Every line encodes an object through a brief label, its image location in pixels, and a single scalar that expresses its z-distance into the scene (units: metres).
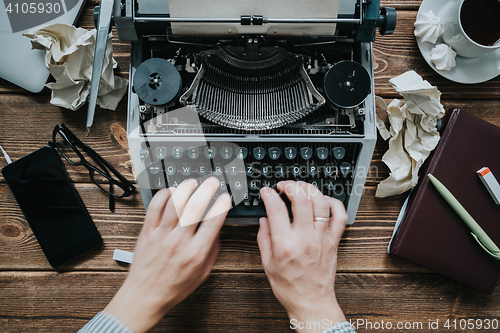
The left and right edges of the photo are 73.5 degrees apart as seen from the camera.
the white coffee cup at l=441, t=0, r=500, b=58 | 0.94
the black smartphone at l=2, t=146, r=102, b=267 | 1.06
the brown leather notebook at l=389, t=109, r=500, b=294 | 1.02
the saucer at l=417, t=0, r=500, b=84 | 1.03
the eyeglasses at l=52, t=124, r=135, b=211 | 1.06
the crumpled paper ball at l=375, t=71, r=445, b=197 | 1.01
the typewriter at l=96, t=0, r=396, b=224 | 0.81
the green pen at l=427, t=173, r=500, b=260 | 1.00
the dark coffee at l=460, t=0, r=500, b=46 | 0.96
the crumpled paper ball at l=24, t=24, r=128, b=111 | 0.99
